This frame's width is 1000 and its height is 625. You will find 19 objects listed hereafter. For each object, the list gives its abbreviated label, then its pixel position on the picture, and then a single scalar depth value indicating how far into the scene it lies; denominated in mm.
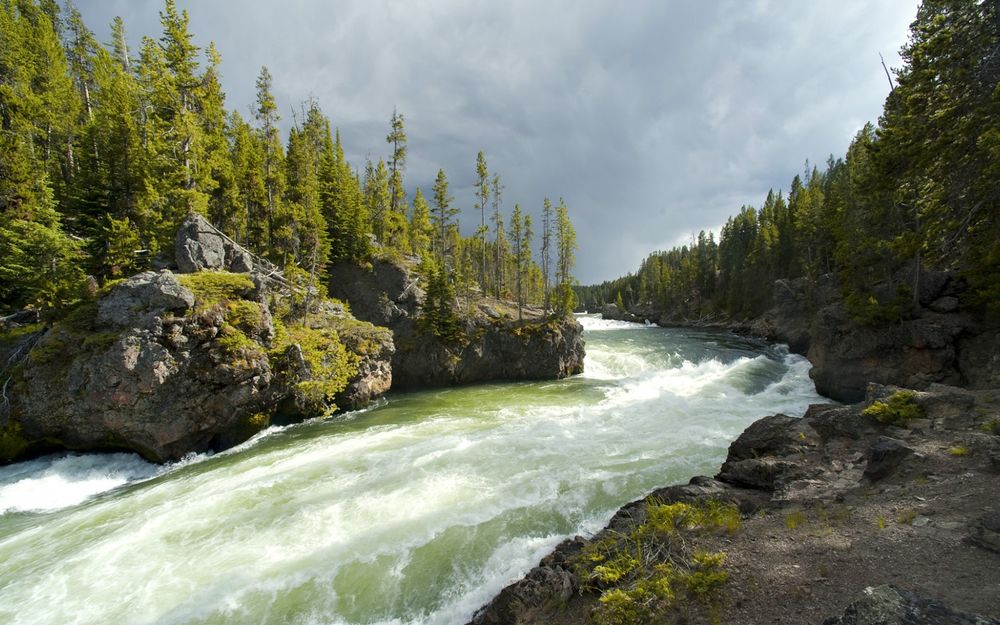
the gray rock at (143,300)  15383
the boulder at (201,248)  20688
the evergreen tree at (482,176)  43188
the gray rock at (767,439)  9844
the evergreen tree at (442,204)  47812
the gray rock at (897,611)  3098
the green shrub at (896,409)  9367
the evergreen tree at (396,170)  44875
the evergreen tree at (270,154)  28953
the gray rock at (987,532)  4709
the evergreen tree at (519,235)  61375
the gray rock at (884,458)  7555
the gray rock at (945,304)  20984
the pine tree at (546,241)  41812
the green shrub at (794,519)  6299
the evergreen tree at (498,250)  43844
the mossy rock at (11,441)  14453
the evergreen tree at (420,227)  51219
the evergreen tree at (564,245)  42375
